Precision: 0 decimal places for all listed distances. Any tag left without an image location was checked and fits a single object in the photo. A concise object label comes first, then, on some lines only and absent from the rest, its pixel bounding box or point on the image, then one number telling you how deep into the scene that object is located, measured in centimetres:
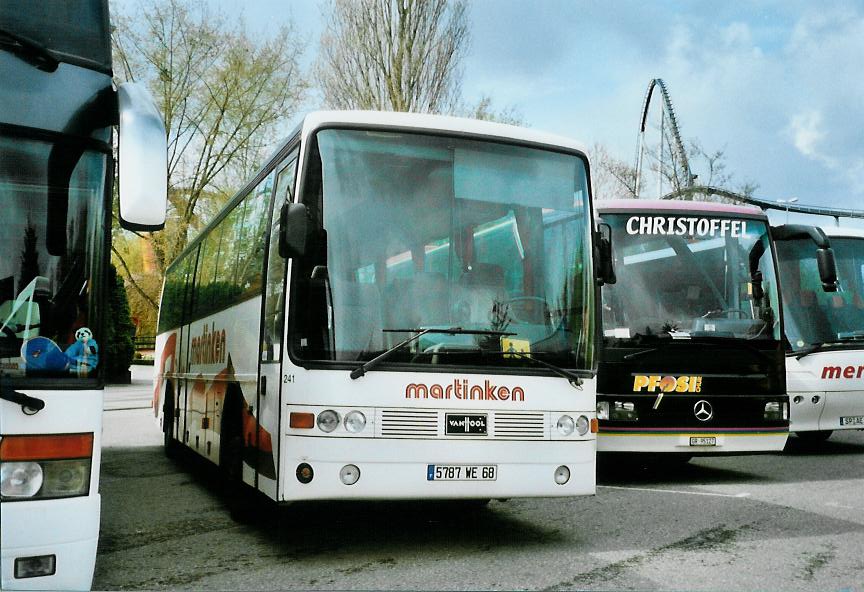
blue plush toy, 477
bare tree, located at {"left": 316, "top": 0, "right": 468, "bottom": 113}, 3444
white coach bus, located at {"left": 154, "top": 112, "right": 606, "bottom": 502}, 666
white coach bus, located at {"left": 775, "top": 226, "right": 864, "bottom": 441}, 1320
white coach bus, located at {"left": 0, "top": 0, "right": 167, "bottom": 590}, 453
